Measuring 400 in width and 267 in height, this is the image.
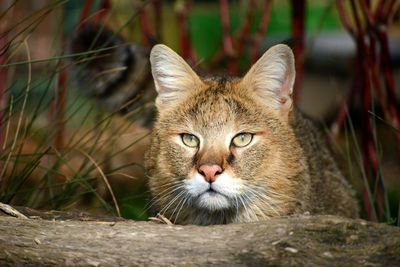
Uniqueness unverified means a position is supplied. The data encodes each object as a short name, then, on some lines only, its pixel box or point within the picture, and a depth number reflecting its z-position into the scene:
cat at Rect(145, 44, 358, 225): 5.99
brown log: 4.64
